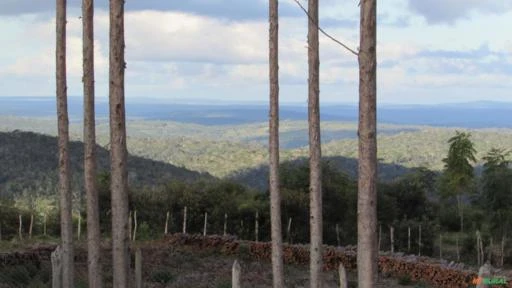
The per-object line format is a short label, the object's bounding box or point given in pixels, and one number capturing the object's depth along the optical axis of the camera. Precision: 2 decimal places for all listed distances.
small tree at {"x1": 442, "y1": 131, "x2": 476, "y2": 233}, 39.03
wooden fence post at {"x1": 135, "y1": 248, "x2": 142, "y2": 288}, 14.66
